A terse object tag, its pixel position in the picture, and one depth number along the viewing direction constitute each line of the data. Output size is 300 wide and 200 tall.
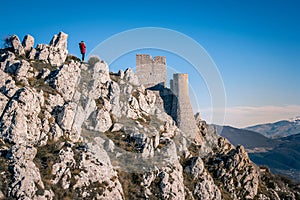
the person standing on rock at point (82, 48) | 62.25
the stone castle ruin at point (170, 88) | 66.62
